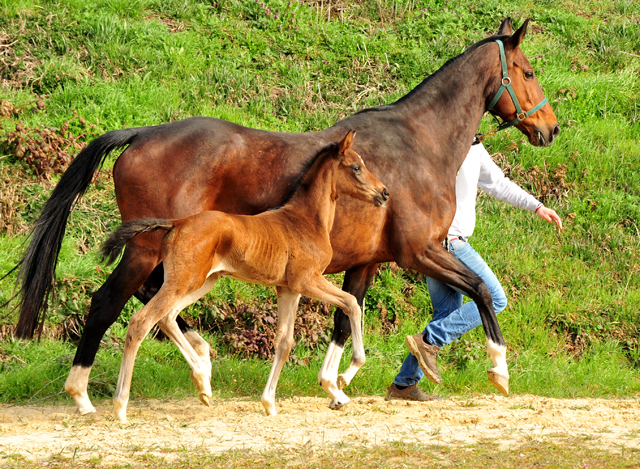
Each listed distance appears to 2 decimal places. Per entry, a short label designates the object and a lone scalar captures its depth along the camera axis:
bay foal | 9.13
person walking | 11.46
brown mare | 10.31
